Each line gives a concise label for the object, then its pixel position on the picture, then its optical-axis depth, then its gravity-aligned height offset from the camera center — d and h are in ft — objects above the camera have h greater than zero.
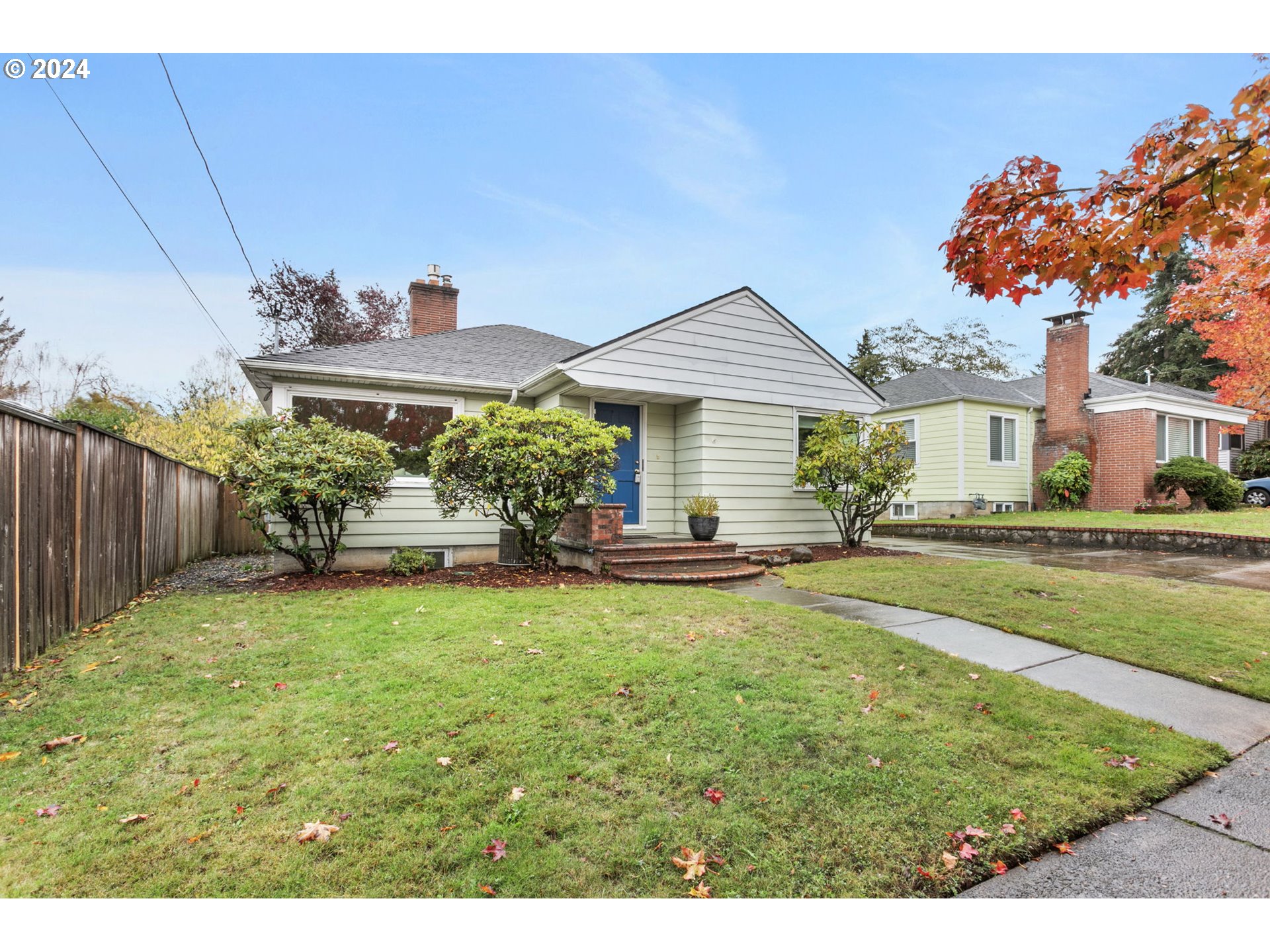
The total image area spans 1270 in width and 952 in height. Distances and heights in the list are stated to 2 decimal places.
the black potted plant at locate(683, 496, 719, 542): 29.04 -1.78
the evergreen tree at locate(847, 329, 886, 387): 108.58 +22.34
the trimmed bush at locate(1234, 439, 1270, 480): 63.72 +2.93
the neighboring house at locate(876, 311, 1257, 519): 52.13 +5.25
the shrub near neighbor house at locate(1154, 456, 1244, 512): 49.29 +0.48
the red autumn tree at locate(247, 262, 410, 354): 68.44 +20.02
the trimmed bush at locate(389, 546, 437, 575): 26.02 -3.69
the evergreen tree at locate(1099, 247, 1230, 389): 92.27 +23.68
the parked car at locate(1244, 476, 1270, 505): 56.85 -0.34
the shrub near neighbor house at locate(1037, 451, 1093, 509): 52.85 +0.61
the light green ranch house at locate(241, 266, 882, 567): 28.96 +4.47
